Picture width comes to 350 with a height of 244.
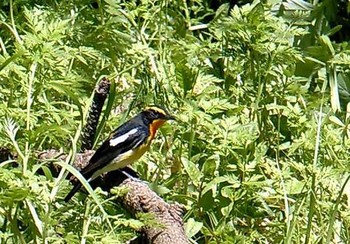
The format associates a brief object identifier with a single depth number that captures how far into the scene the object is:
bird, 8.38
